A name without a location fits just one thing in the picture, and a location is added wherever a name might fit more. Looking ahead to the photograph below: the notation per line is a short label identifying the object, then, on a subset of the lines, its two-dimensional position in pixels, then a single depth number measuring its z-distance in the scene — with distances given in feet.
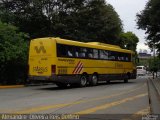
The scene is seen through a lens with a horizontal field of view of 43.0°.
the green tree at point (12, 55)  48.95
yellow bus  42.60
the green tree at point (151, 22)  64.48
